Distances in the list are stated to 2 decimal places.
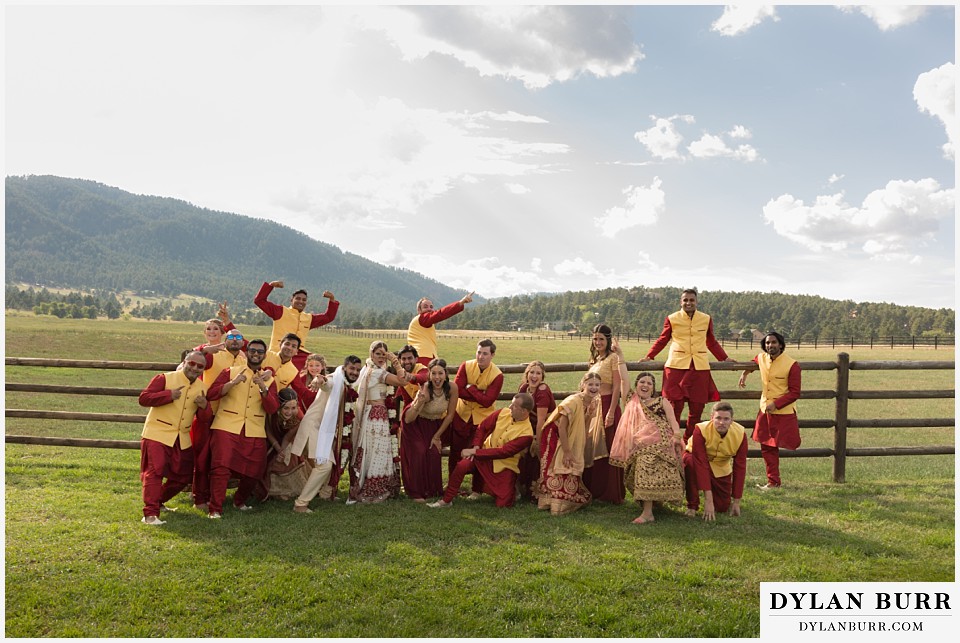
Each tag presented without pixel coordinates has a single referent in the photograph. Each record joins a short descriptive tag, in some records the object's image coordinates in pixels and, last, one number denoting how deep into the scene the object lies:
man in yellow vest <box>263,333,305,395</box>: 7.42
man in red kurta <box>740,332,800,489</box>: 8.39
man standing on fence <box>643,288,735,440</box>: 8.50
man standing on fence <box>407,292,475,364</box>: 8.74
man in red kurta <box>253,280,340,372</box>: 9.14
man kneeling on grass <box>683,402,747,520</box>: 6.85
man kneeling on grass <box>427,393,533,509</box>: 7.29
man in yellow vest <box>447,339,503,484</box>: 7.70
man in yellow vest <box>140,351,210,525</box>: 6.61
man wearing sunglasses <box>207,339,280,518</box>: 6.79
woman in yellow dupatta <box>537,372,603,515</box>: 7.11
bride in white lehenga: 7.45
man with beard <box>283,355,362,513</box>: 7.09
